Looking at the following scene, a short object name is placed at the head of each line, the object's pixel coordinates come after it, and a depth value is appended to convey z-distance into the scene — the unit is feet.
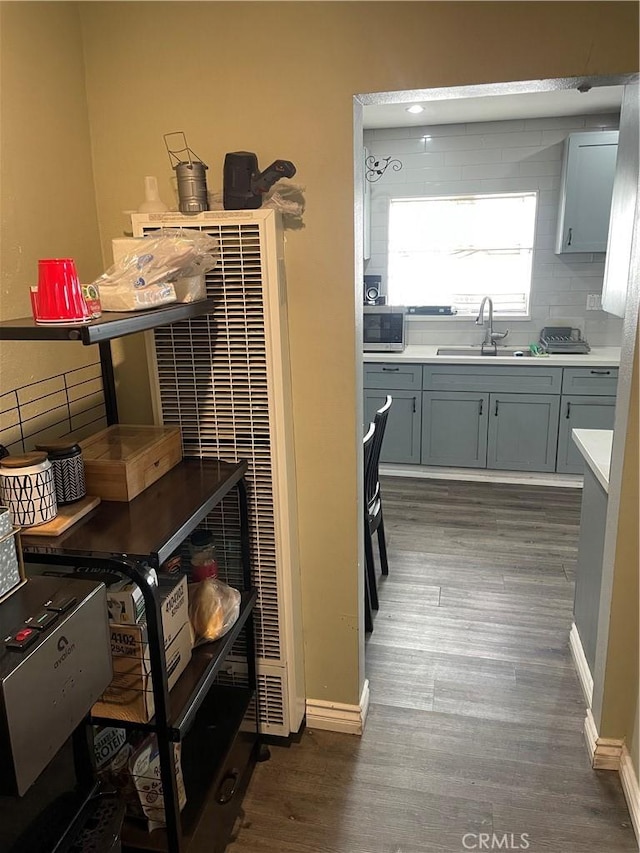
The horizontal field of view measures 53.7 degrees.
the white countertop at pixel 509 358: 13.62
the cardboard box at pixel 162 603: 4.60
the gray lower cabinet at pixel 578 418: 13.69
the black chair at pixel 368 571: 8.70
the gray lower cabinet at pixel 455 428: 14.46
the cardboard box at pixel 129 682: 4.62
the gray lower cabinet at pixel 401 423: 14.79
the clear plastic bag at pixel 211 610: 5.62
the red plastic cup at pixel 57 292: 3.94
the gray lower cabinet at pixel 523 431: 14.06
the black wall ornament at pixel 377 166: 15.55
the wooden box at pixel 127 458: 4.90
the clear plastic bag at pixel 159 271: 4.53
